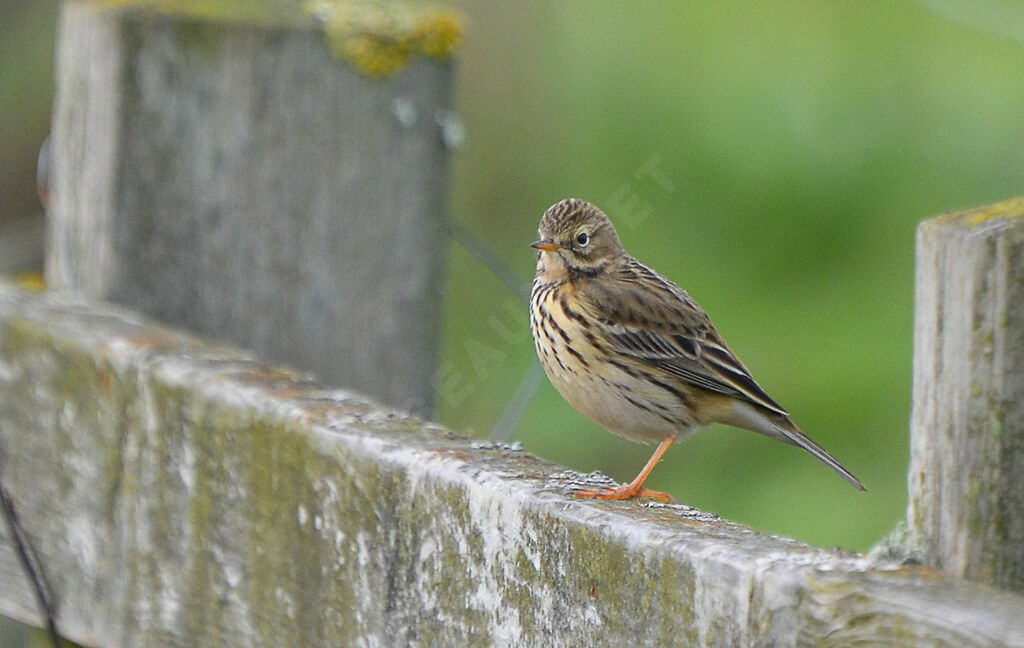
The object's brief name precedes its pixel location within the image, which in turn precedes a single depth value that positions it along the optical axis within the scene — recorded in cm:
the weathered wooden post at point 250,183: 714
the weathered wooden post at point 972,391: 299
